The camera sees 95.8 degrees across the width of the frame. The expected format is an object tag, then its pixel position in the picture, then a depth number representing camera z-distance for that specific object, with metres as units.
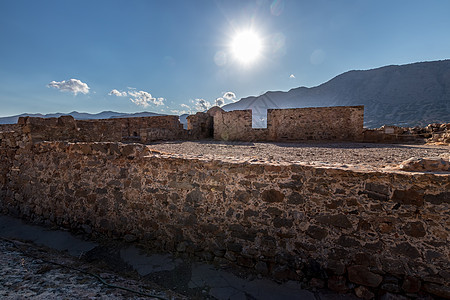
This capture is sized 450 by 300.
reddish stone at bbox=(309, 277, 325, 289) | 2.37
